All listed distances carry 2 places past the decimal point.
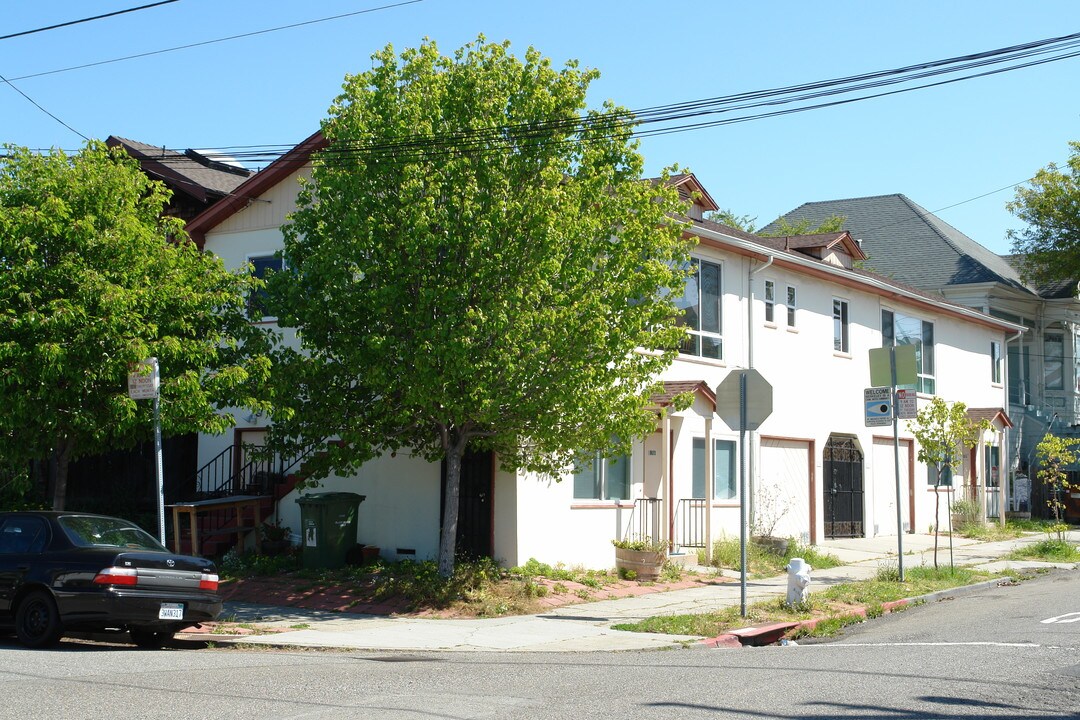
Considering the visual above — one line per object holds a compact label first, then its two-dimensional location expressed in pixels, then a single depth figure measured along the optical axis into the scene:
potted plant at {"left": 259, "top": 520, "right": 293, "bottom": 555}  18.14
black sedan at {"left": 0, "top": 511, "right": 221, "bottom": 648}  10.95
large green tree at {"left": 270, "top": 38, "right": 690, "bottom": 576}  13.91
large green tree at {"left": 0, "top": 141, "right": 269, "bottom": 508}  13.27
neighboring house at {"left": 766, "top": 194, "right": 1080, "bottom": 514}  33.22
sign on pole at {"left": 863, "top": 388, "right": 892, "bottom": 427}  16.16
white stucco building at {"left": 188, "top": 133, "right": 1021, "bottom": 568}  17.33
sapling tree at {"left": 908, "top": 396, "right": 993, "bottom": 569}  17.81
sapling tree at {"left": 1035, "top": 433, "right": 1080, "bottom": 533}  23.25
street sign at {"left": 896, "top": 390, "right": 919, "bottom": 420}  15.93
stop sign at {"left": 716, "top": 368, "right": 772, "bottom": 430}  13.17
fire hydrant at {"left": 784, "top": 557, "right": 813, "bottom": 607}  13.60
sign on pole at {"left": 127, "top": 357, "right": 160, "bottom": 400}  12.84
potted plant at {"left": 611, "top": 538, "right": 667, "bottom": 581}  17.16
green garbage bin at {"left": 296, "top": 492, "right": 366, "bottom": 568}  16.81
